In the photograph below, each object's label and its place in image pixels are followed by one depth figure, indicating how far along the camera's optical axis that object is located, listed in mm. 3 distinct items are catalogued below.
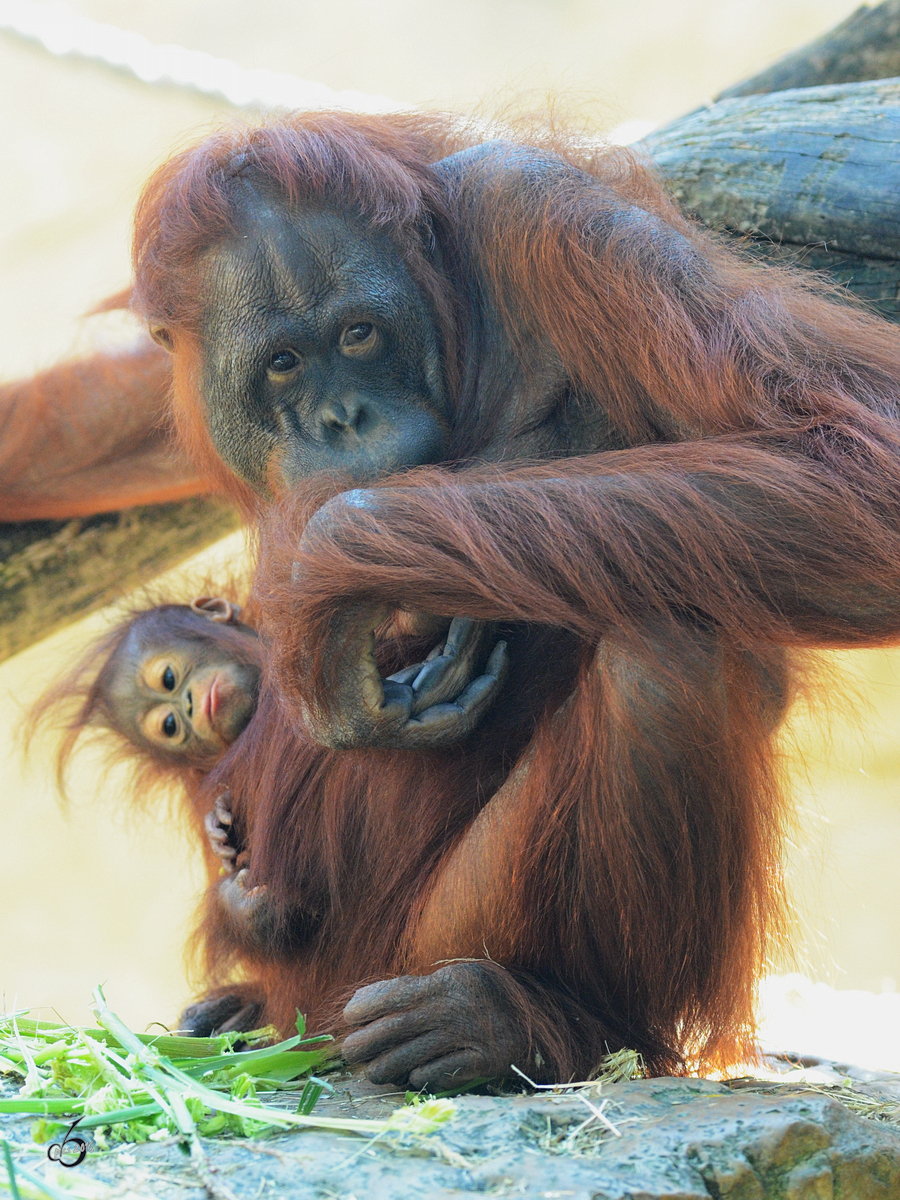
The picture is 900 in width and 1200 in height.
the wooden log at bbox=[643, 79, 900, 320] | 5086
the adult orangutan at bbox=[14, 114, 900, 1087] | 3322
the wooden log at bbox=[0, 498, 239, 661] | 6910
